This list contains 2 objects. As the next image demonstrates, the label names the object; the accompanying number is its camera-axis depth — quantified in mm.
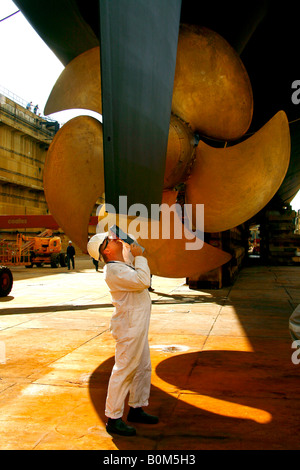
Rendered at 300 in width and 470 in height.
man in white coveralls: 2598
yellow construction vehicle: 21073
